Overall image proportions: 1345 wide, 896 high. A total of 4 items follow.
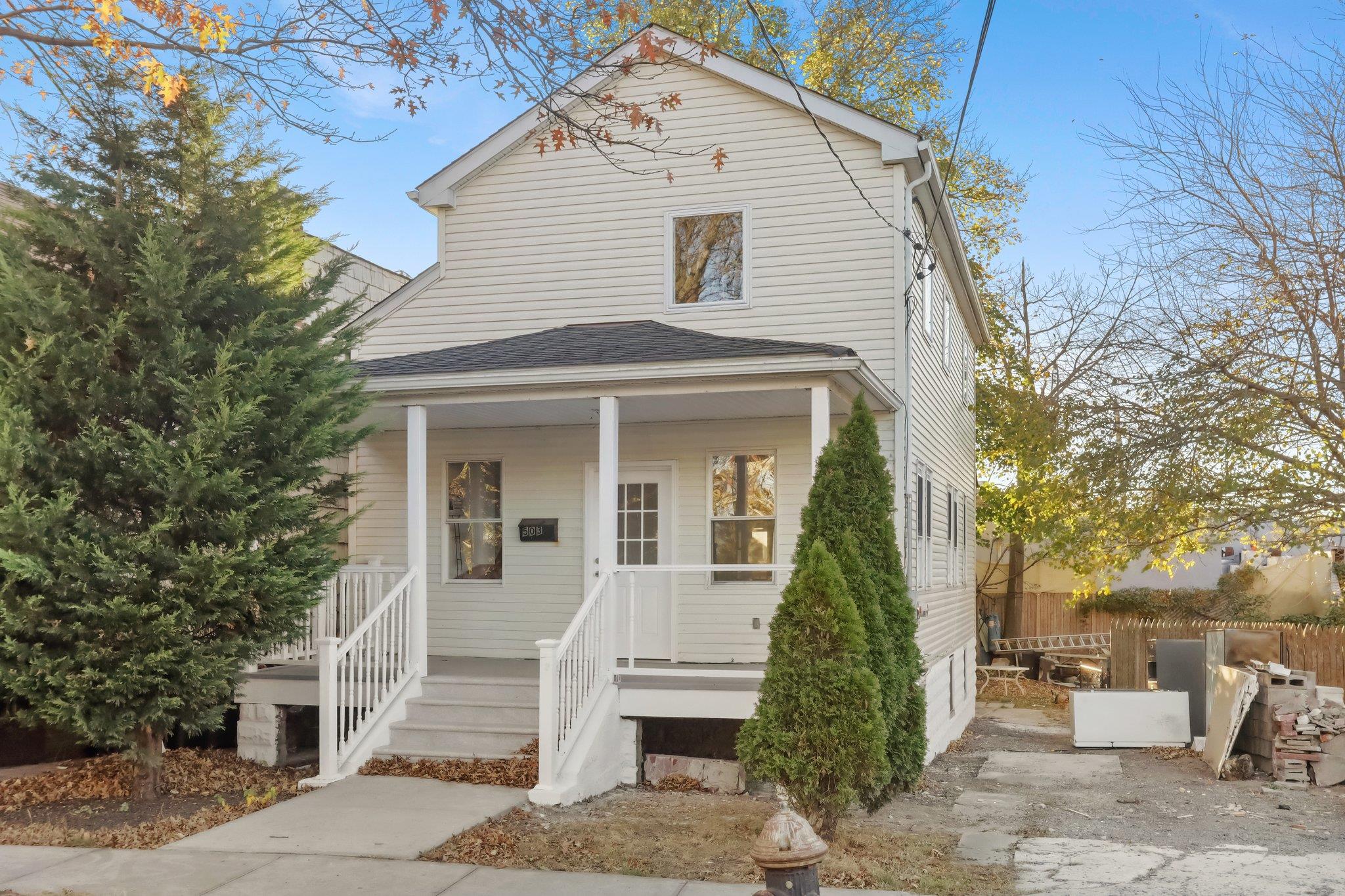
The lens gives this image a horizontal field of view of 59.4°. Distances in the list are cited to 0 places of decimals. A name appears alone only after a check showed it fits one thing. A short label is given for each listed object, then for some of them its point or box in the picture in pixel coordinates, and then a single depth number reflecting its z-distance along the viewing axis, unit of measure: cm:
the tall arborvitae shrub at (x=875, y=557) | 744
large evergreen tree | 733
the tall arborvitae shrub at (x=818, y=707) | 684
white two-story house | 934
